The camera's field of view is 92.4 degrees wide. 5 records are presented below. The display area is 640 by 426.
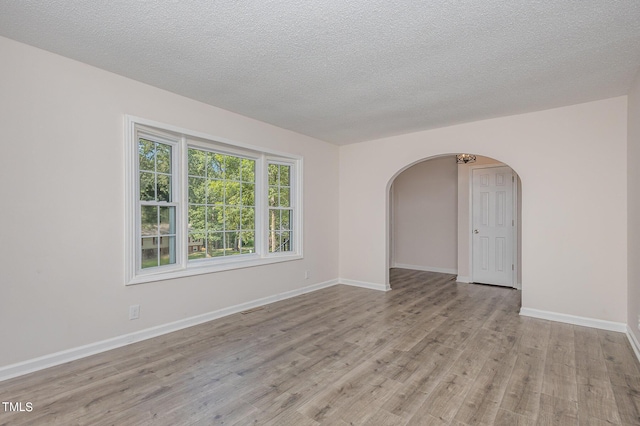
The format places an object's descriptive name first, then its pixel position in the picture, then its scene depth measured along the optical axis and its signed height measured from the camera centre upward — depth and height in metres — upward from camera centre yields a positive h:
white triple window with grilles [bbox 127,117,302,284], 3.32 +0.10
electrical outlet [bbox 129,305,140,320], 3.12 -1.01
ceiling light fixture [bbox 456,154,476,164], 5.90 +1.03
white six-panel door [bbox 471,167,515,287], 5.57 -0.25
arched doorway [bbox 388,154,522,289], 5.57 -0.21
